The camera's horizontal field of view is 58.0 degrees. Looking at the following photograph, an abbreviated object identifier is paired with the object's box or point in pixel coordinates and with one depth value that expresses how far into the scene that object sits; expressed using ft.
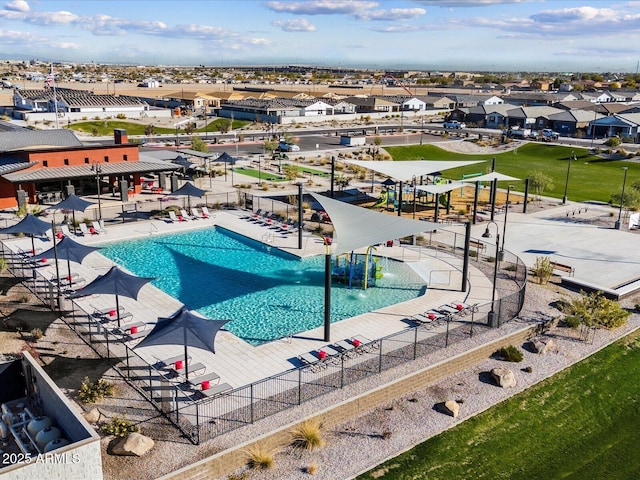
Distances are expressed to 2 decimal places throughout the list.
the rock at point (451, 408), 59.36
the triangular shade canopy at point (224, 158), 172.35
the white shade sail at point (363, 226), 79.20
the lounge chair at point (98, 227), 120.26
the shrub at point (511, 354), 70.90
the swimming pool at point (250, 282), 83.35
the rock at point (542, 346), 73.10
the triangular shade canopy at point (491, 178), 130.91
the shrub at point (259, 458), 50.65
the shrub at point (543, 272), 95.76
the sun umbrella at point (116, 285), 72.59
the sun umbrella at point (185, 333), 59.44
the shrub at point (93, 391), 57.93
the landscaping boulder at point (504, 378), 65.21
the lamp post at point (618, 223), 133.49
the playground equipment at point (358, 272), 95.91
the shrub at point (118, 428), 52.49
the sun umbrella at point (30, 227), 95.59
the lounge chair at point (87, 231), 118.83
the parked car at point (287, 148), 235.81
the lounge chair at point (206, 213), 134.51
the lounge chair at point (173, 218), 130.72
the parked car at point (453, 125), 332.80
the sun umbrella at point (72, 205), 116.57
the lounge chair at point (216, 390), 59.36
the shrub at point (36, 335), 70.94
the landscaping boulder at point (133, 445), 49.90
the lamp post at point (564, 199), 158.70
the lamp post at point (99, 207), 124.82
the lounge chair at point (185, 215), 131.85
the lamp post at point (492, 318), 77.25
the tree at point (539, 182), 160.15
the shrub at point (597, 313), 79.61
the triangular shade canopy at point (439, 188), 125.72
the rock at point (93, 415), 54.44
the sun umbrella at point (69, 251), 85.40
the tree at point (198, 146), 202.01
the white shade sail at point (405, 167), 123.03
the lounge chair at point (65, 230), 117.17
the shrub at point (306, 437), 53.36
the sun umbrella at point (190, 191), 129.29
